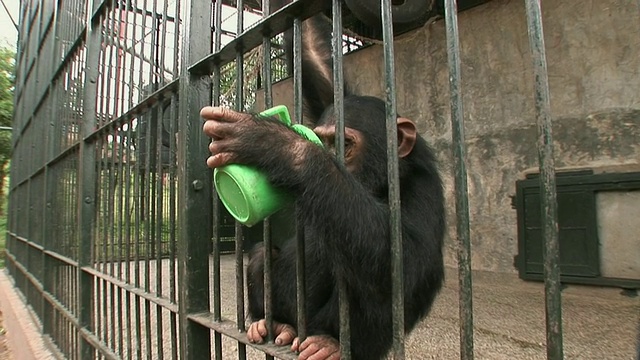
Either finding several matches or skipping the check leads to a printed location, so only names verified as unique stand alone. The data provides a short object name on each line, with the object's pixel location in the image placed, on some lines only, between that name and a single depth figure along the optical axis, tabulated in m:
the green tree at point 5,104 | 14.50
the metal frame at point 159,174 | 0.91
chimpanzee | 1.28
